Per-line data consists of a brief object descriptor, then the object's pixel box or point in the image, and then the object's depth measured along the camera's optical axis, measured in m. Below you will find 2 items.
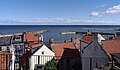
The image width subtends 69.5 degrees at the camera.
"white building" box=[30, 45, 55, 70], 15.08
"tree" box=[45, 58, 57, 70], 14.13
